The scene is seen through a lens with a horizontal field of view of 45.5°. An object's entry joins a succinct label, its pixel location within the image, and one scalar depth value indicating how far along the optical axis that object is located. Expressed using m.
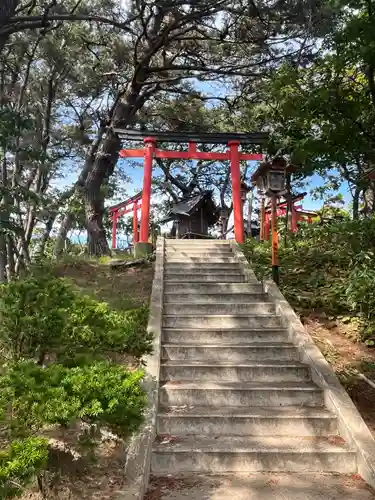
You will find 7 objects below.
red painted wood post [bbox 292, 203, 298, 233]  15.38
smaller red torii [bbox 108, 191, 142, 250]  21.77
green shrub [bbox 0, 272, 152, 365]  3.61
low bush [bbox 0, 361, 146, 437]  2.71
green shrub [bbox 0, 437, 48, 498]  2.17
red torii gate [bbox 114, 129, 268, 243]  12.57
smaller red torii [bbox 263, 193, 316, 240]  15.63
